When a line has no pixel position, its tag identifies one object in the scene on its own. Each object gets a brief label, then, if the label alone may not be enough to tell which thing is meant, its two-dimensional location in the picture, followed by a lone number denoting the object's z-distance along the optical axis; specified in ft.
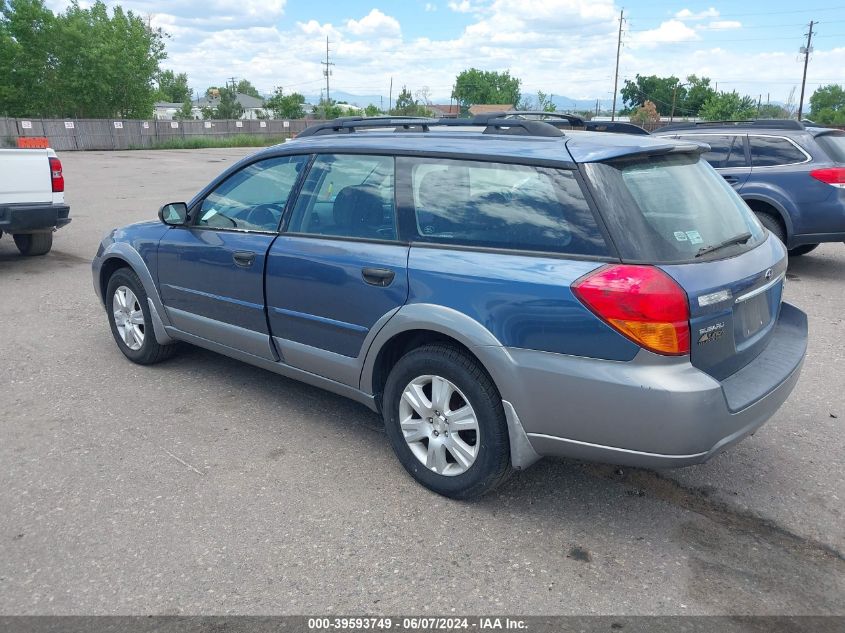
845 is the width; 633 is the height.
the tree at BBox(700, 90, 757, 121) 274.75
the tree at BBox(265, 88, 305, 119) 281.54
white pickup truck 26.91
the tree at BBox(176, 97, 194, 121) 317.44
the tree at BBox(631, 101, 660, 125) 268.74
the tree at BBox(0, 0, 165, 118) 163.43
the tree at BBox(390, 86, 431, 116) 226.77
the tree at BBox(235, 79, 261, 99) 520.22
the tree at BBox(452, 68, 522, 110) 425.69
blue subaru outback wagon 9.15
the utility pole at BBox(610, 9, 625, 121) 260.99
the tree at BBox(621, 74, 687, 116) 376.05
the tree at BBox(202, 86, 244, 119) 311.88
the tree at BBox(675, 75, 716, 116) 355.77
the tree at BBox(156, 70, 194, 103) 435.53
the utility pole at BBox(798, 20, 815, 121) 229.21
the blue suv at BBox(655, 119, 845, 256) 25.99
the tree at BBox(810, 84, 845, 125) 380.25
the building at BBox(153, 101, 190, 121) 359.05
